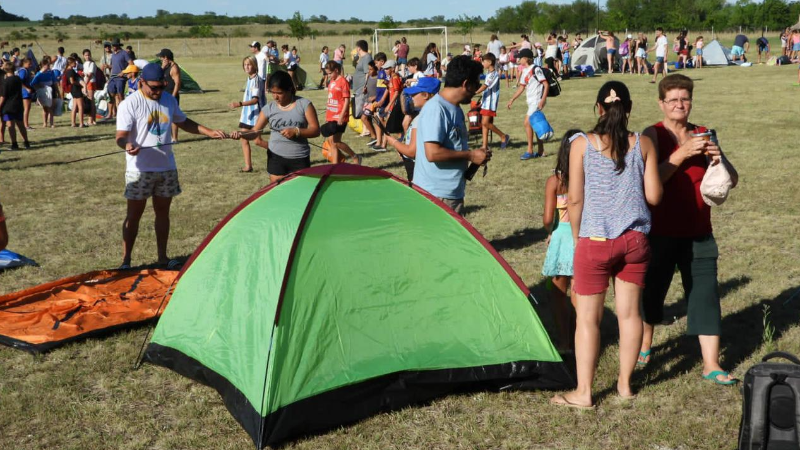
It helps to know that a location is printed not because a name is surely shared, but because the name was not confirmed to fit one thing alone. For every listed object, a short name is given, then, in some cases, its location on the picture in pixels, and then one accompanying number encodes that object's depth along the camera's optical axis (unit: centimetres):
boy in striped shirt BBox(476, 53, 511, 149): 1281
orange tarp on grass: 562
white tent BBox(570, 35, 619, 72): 3091
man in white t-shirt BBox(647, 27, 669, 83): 2578
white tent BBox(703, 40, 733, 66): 3256
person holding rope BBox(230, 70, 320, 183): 734
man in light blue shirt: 529
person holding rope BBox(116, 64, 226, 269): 661
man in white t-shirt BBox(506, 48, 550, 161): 1177
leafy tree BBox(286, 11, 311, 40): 5856
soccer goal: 5301
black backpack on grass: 344
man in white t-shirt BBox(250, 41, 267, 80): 1512
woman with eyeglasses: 437
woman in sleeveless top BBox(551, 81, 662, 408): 404
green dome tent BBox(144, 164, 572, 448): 427
